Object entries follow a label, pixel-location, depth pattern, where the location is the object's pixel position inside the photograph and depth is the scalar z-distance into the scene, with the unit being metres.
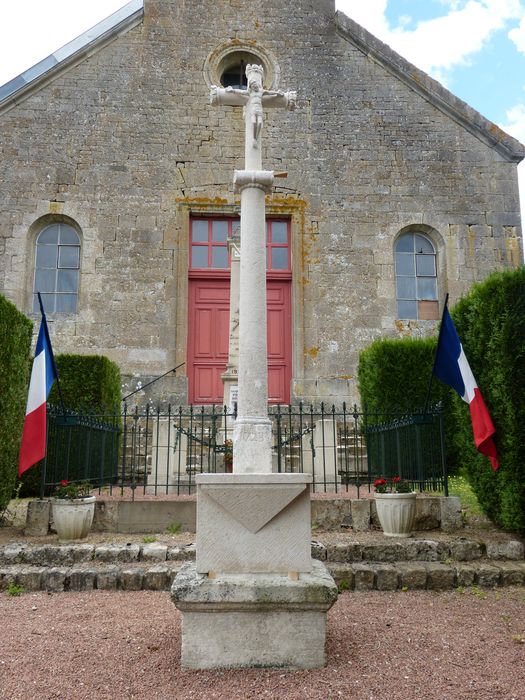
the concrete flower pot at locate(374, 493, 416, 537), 5.64
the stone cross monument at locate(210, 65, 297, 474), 3.77
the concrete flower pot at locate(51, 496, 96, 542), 5.63
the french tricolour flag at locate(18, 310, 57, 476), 5.78
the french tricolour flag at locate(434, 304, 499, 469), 5.44
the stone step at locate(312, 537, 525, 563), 5.21
